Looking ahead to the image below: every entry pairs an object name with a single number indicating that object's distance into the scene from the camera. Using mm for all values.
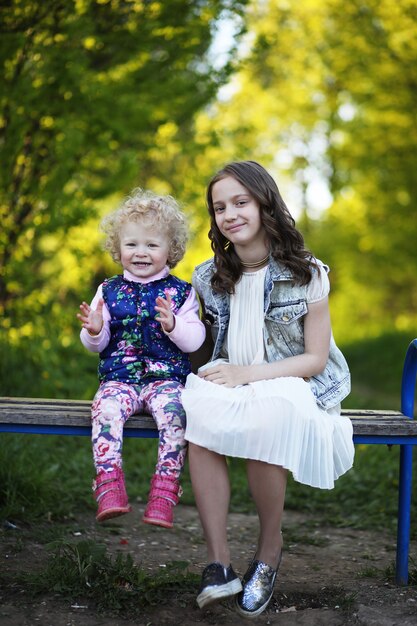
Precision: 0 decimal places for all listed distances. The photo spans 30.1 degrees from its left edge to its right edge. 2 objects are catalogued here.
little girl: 2855
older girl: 2707
